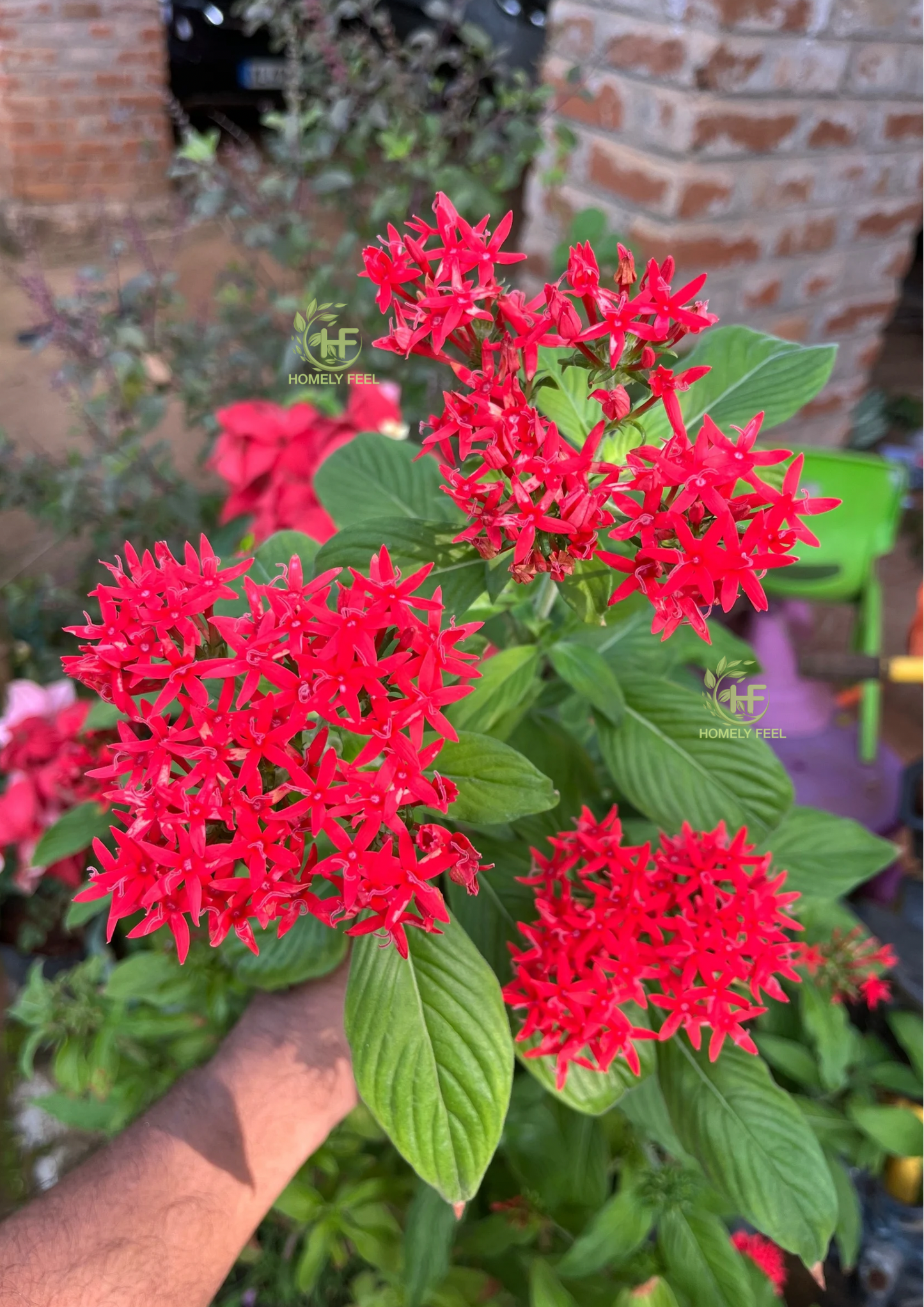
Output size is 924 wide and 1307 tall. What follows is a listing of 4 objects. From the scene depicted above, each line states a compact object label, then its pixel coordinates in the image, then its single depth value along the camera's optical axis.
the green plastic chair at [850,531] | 1.12
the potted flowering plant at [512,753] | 0.32
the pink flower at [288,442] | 0.85
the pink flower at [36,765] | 0.81
